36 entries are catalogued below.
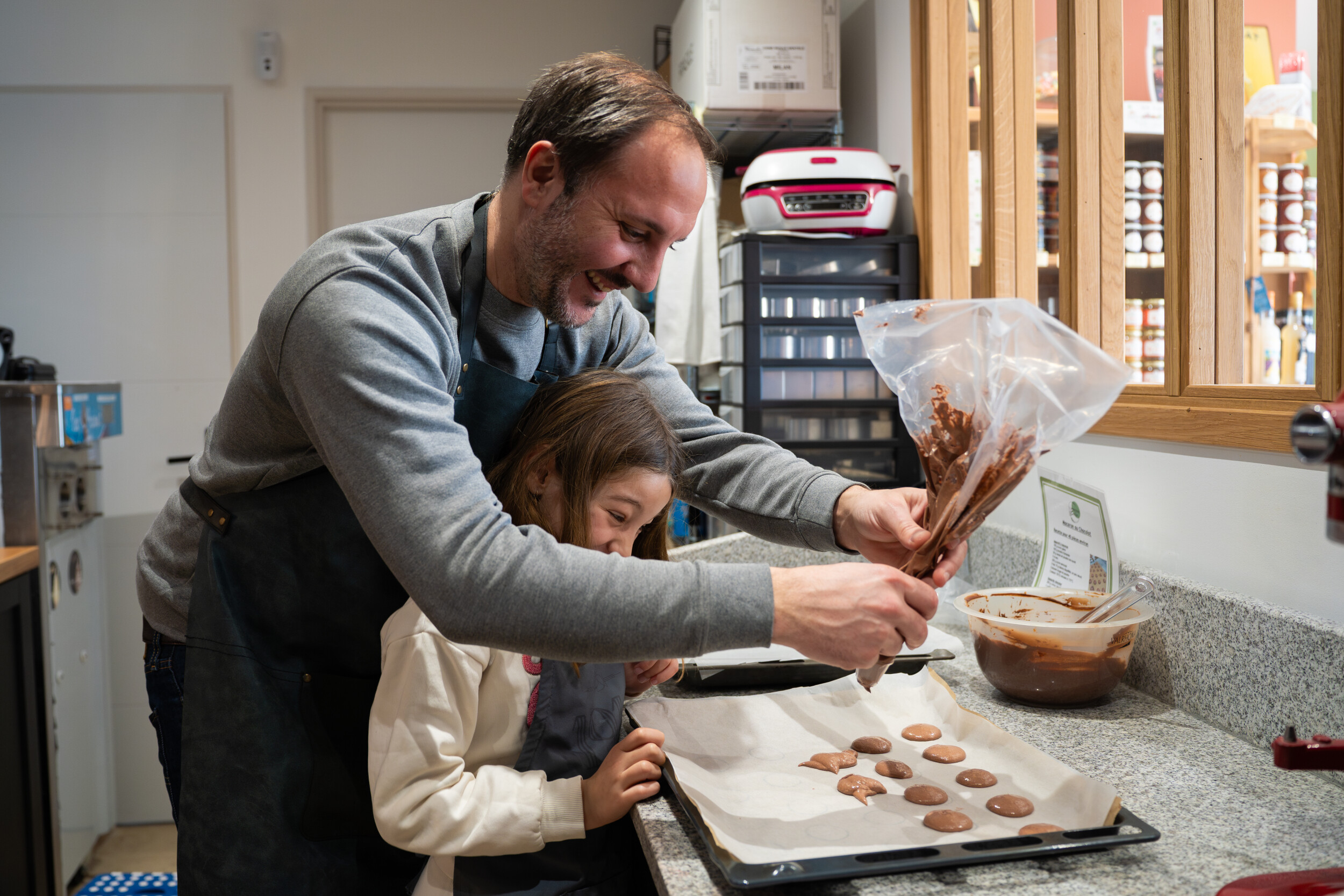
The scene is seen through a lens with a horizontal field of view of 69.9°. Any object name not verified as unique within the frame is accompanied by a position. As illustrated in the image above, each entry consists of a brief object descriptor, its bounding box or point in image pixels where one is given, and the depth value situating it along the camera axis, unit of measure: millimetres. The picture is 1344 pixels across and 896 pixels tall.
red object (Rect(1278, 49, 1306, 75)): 2641
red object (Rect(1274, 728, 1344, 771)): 711
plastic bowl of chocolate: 1108
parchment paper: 824
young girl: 898
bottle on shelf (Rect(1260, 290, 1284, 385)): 2645
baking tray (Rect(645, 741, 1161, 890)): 721
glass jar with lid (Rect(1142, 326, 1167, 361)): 1997
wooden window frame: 1060
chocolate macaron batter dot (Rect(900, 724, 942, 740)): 1054
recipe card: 1279
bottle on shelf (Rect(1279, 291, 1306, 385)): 2646
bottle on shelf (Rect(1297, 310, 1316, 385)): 2633
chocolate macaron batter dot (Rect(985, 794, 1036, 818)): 848
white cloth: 2475
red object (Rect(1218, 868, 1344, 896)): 665
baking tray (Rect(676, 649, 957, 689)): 1225
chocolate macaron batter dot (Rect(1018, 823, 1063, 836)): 809
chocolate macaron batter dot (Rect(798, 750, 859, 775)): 979
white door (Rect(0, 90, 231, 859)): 3154
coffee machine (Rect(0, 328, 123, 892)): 2324
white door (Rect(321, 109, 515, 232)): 3307
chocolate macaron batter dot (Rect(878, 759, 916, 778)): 959
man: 796
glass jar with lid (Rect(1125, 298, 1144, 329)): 2023
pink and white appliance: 2127
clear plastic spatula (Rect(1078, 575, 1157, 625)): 1118
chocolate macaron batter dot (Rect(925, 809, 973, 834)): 832
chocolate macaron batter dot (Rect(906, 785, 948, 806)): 890
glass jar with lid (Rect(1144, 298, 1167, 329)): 1992
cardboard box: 2416
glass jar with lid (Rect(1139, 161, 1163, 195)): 2014
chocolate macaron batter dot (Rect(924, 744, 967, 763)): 984
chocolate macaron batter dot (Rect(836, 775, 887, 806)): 914
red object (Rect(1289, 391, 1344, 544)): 580
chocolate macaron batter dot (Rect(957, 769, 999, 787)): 917
